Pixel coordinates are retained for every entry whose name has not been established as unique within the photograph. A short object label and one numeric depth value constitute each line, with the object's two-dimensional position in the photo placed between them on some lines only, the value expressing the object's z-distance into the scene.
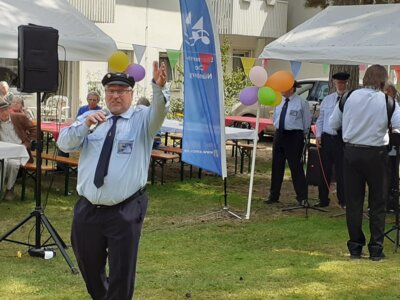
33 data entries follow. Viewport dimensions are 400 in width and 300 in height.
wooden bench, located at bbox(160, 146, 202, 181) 11.75
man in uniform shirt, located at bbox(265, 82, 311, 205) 9.62
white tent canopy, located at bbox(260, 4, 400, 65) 8.10
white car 17.00
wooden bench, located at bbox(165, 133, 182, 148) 13.58
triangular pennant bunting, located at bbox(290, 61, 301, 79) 11.86
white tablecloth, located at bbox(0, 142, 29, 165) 8.25
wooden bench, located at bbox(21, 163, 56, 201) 9.80
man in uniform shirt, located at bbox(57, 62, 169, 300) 4.27
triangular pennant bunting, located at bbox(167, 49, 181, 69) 12.60
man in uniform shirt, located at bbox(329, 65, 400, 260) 6.65
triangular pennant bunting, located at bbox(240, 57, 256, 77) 12.16
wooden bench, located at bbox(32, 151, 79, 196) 10.10
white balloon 8.83
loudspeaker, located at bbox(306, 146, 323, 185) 9.74
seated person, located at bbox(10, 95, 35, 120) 10.31
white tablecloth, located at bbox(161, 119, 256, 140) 11.47
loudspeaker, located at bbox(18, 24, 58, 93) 6.44
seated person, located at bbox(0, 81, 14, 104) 11.82
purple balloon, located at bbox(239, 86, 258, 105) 8.91
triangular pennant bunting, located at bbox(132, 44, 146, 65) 11.32
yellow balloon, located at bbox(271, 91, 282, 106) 8.91
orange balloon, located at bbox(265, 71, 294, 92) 8.88
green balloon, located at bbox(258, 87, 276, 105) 8.70
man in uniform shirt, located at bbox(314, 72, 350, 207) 9.47
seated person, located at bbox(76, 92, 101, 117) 10.98
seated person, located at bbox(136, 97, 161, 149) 12.19
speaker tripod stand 6.55
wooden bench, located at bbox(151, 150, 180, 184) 11.29
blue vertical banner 8.28
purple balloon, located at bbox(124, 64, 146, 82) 8.84
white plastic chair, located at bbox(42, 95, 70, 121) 15.56
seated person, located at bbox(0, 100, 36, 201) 9.67
